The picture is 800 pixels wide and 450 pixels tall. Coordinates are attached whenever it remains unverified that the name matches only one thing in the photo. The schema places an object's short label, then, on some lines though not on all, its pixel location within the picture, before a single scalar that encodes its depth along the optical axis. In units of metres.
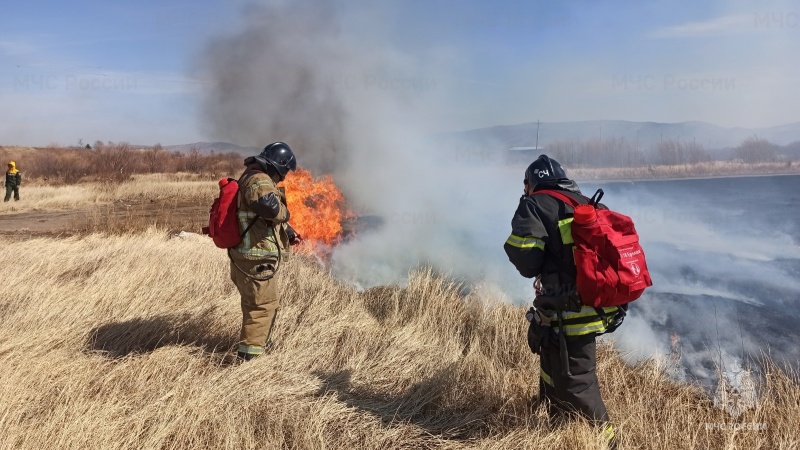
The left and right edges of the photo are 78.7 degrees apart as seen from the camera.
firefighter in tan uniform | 3.64
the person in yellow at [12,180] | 17.77
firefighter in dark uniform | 2.66
